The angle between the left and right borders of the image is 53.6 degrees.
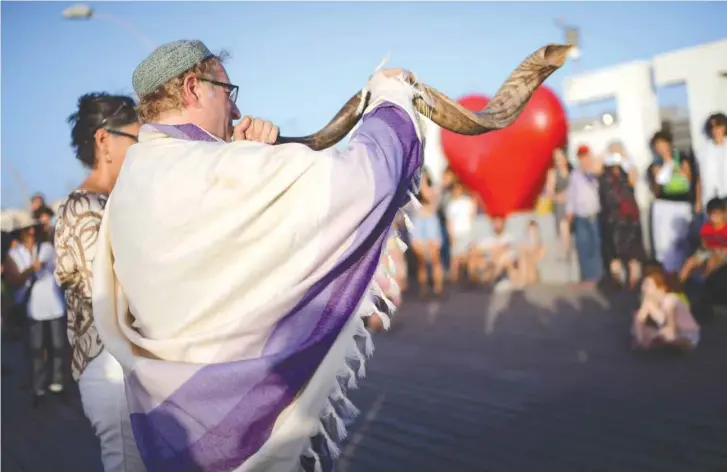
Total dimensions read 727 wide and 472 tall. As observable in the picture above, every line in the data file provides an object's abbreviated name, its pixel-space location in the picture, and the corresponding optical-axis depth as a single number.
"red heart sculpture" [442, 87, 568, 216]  16.25
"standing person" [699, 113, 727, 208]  7.81
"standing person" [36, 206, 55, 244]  8.15
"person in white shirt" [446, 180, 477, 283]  12.23
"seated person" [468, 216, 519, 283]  12.15
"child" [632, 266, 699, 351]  6.07
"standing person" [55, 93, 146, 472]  2.52
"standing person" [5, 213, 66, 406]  6.92
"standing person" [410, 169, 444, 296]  11.69
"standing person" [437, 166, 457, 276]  12.22
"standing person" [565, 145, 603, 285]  10.34
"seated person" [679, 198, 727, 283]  7.23
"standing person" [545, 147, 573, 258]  11.62
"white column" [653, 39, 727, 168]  15.09
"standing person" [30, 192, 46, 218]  10.59
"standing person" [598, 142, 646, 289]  9.68
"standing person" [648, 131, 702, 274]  8.55
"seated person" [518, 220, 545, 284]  11.95
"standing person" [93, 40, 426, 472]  1.90
